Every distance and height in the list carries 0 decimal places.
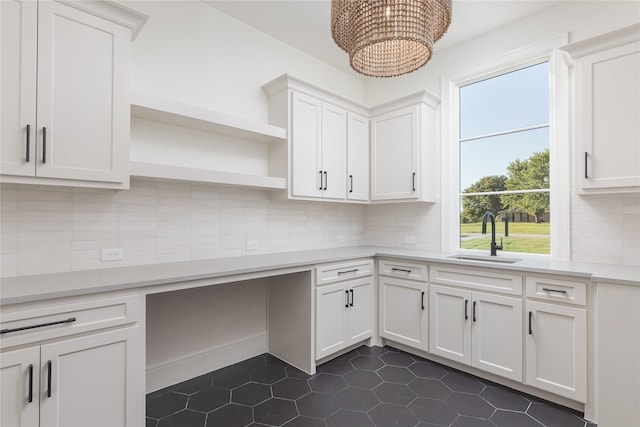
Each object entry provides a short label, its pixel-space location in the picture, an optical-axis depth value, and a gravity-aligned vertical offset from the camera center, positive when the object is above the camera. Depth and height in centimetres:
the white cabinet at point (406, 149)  314 +69
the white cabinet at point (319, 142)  282 +72
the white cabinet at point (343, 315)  260 -87
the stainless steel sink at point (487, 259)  256 -36
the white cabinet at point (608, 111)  203 +71
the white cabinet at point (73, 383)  137 -79
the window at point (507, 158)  276 +55
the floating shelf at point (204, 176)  199 +28
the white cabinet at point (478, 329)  225 -86
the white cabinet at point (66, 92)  154 +64
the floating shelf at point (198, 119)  203 +69
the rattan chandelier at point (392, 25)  160 +102
